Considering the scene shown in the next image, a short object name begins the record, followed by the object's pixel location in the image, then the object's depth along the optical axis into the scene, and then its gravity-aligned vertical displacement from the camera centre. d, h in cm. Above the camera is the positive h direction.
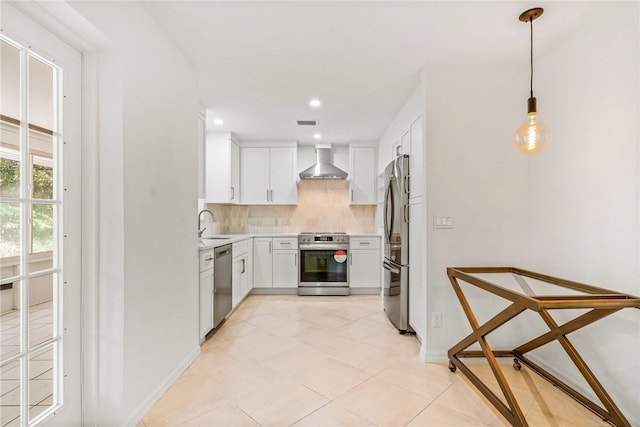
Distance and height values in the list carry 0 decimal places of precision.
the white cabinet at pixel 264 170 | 475 +66
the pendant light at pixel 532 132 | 173 +47
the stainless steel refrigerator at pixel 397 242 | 294 -32
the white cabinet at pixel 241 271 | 355 -80
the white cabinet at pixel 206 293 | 261 -75
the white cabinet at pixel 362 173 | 482 +62
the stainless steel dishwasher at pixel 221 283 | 290 -75
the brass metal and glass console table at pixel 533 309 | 141 -60
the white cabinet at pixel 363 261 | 448 -76
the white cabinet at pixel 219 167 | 425 +62
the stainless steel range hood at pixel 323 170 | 464 +65
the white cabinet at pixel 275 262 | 450 -78
